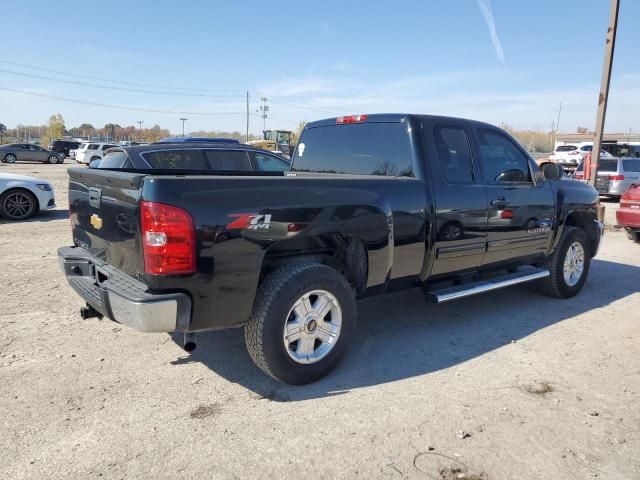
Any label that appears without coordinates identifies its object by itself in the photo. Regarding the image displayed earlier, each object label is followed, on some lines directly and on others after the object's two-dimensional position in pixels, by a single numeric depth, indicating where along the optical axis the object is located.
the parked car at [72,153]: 44.41
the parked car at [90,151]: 34.03
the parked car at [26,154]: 35.94
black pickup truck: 2.92
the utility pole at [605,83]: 11.17
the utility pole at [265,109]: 93.31
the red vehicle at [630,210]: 9.49
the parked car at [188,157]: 8.48
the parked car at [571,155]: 29.17
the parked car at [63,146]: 46.88
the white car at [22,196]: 10.22
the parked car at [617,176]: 17.17
